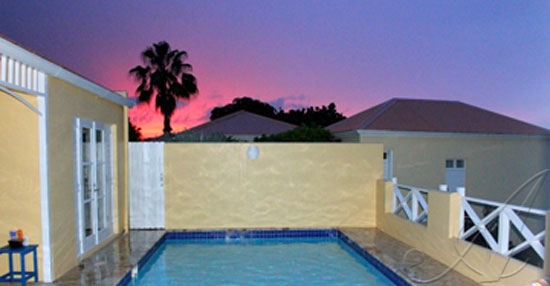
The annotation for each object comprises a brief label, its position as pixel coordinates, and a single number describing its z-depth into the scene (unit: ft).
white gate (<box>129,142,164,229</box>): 28.09
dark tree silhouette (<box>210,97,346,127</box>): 122.01
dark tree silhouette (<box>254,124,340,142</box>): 45.40
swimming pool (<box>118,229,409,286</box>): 19.48
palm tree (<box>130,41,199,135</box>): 64.23
